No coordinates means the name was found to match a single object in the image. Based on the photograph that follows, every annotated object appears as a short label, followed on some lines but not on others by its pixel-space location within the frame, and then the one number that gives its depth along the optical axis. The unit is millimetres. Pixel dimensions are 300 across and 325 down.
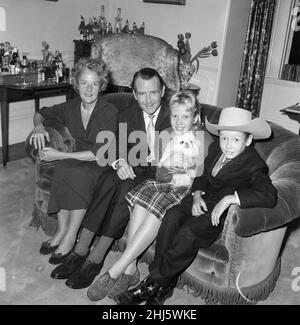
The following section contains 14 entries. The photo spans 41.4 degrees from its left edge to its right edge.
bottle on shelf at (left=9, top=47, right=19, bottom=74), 3619
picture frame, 4578
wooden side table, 3498
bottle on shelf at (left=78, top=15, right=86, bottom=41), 4543
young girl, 2062
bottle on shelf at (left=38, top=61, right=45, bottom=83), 3791
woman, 2264
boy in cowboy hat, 1946
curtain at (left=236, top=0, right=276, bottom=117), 4469
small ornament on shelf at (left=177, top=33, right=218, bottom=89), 4332
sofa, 1856
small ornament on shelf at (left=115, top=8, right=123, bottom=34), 4918
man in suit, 2188
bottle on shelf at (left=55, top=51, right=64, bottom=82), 3891
